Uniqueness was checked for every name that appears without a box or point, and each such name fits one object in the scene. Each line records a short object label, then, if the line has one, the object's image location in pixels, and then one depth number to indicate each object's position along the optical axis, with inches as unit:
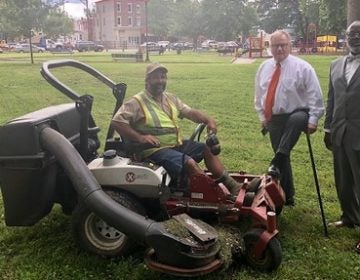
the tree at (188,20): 3097.9
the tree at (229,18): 2844.5
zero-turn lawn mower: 143.3
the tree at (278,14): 2674.7
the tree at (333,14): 1617.9
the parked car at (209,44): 2753.9
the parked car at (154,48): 2049.0
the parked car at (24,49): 2355.8
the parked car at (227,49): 1921.5
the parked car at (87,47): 2439.7
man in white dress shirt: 189.8
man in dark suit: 172.1
